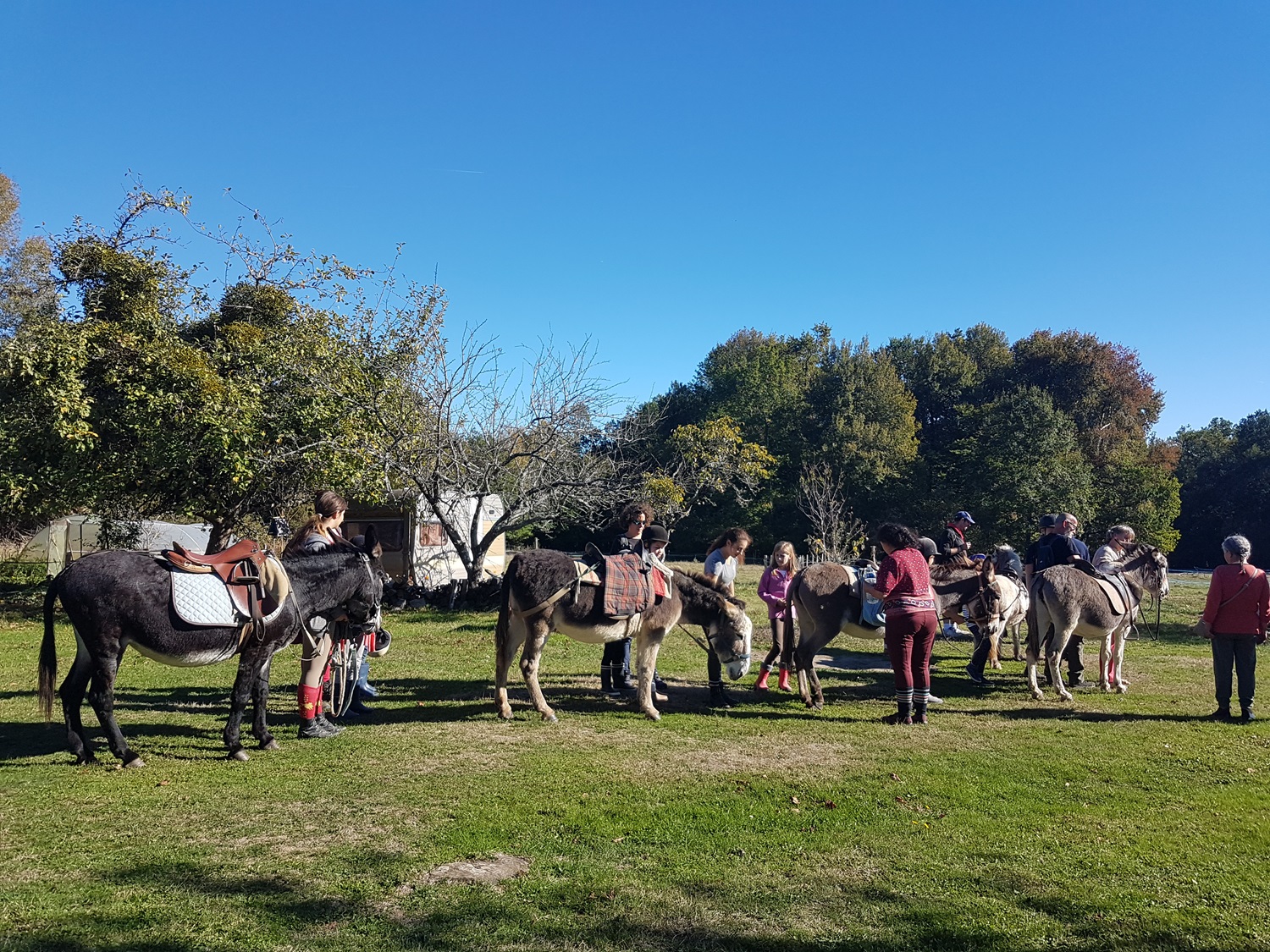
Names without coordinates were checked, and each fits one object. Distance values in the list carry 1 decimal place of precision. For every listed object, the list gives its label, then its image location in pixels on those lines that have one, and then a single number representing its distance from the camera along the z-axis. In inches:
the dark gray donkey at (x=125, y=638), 221.1
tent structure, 905.5
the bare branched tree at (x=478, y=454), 647.1
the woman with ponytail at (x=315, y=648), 257.9
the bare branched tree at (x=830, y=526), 898.1
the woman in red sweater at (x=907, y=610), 283.7
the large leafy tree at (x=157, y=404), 574.2
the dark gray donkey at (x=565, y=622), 290.4
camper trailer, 794.2
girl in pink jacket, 346.6
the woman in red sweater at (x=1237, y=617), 287.7
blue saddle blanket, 314.0
